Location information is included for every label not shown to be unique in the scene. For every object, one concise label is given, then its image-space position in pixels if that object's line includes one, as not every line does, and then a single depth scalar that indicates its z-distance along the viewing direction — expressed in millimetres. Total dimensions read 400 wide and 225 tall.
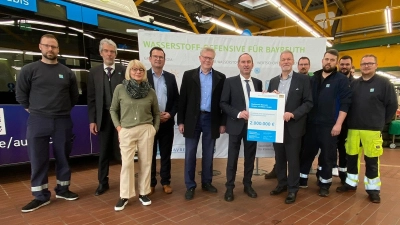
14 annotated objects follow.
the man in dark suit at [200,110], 3234
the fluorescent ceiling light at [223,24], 10464
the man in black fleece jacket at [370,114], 3207
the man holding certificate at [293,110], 3079
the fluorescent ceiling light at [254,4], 12391
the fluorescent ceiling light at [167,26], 5887
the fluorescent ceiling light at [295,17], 7607
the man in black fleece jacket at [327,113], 3230
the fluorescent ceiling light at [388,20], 8008
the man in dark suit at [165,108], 3400
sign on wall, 4211
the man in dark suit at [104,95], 3291
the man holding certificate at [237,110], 3170
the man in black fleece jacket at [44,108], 2963
